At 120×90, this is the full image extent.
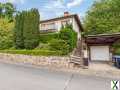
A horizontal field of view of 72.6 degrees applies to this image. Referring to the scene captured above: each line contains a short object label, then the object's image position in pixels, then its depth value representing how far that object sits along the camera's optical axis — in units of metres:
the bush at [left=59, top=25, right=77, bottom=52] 8.68
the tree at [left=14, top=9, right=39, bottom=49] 10.78
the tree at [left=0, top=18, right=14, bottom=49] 12.00
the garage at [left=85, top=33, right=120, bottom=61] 9.94
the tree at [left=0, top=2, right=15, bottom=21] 21.22
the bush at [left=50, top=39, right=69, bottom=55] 8.37
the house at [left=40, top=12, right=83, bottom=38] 12.97
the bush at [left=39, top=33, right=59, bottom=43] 10.48
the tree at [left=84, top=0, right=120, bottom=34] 14.17
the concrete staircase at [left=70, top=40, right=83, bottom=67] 7.99
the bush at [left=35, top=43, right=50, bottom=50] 9.70
